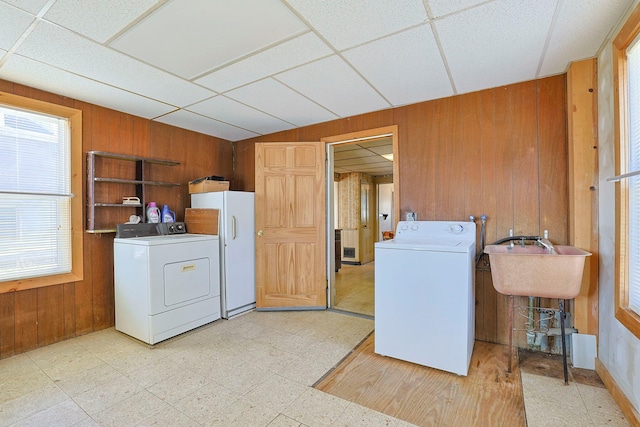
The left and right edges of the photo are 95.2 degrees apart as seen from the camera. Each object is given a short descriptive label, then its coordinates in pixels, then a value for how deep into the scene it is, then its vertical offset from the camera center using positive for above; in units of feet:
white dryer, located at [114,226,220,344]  8.48 -2.22
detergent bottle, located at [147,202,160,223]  10.68 +0.03
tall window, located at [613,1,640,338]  5.31 +0.66
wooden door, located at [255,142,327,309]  11.45 -0.56
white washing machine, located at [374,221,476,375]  6.70 -2.21
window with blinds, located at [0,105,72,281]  7.99 +0.59
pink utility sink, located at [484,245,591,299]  6.07 -1.36
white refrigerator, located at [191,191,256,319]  10.64 -1.25
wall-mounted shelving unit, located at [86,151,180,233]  9.22 +1.09
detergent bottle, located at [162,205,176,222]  11.06 -0.05
